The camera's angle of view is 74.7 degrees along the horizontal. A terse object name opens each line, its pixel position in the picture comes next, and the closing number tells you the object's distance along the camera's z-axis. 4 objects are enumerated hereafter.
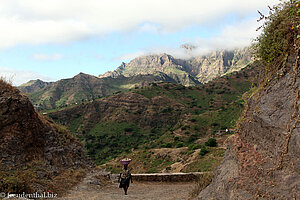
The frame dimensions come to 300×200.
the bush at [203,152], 21.92
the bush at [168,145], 41.51
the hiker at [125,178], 8.68
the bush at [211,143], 29.91
